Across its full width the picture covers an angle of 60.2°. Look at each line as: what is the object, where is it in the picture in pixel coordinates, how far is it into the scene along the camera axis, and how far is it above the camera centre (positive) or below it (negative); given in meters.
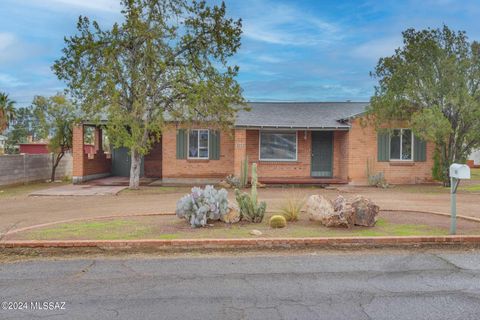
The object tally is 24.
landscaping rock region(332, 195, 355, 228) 7.95 -1.13
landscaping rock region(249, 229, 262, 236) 7.30 -1.39
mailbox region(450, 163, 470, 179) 6.91 -0.25
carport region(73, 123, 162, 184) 18.67 -0.40
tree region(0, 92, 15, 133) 30.46 +3.50
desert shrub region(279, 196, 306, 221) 8.74 -1.19
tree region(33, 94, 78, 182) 19.64 +1.57
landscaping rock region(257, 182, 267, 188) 17.83 -1.33
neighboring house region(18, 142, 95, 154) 43.56 +0.60
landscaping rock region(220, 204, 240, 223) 8.38 -1.25
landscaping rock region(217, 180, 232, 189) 17.66 -1.31
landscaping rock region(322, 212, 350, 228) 7.94 -1.27
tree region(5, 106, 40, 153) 58.45 +3.58
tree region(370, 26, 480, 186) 14.88 +2.48
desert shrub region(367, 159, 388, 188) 17.56 -1.00
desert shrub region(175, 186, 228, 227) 8.00 -1.02
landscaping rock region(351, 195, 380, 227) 8.09 -1.14
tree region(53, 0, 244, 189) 15.18 +3.19
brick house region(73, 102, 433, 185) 18.27 +0.16
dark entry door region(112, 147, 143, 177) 22.94 -0.54
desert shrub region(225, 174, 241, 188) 17.47 -1.15
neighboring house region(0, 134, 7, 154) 47.86 +1.36
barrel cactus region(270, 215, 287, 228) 7.94 -1.29
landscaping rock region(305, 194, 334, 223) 8.19 -1.07
